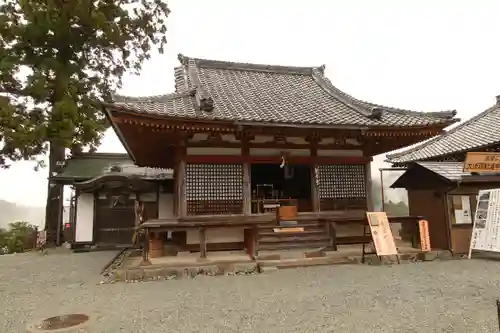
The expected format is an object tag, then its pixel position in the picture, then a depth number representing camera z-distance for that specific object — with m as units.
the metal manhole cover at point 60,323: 5.08
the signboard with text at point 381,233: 9.38
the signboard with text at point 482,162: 10.87
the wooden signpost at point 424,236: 10.19
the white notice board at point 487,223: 9.74
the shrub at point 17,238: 17.72
